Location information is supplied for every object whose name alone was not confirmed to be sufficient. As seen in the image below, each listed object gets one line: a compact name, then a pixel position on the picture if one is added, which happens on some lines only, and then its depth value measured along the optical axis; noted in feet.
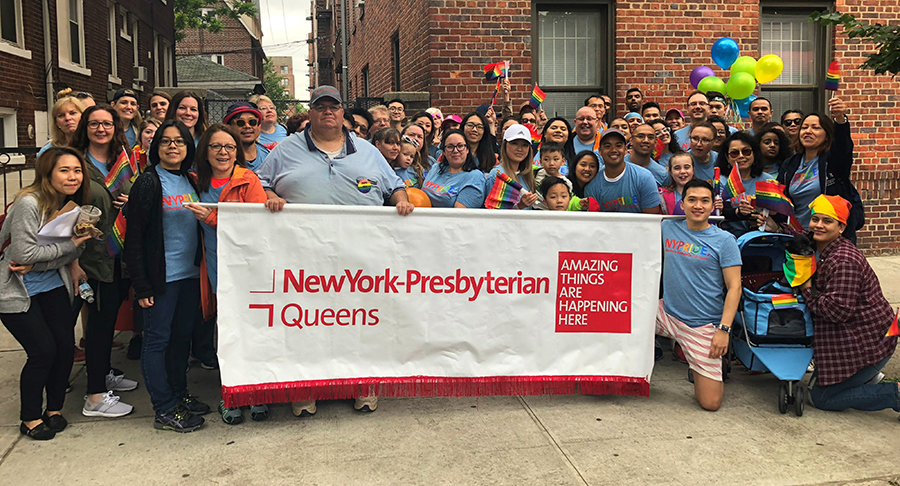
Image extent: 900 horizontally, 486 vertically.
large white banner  13.99
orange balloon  16.46
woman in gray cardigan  12.79
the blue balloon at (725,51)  27.48
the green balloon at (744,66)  26.20
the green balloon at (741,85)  24.70
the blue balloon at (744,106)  25.86
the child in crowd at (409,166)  18.76
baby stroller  14.55
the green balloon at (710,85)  26.66
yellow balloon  26.03
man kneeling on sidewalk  14.73
